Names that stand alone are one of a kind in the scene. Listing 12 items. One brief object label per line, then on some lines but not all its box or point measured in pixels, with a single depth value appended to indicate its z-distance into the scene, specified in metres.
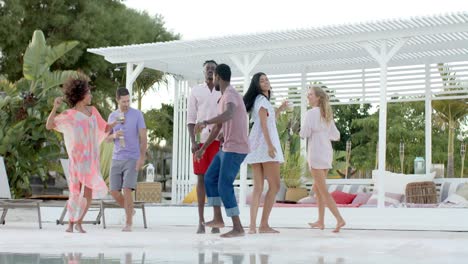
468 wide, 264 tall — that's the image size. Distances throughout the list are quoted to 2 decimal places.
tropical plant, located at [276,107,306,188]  12.66
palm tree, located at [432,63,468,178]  28.55
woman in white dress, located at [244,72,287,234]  7.55
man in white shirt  7.55
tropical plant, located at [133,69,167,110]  26.11
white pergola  9.98
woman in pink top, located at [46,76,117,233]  7.98
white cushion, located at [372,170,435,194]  12.16
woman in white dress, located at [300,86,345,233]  8.25
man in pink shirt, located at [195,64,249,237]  7.04
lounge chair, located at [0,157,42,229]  9.25
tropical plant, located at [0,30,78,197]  13.30
